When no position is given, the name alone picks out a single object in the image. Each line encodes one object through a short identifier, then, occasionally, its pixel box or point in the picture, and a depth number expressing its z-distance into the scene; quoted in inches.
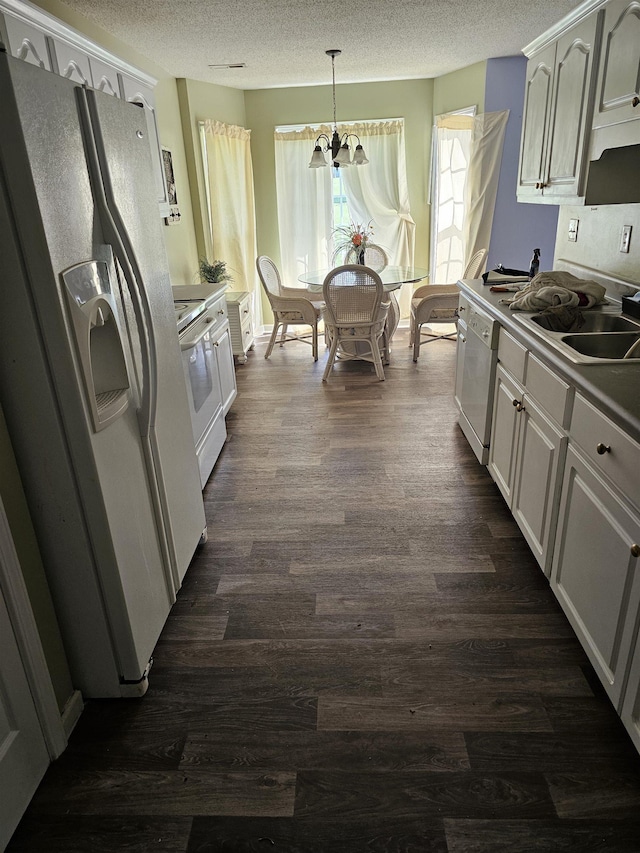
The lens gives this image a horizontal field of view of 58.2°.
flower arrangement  247.4
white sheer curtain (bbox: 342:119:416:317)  236.5
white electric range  114.2
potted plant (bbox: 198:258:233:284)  207.5
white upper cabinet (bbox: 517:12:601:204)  96.6
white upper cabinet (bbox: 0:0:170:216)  91.4
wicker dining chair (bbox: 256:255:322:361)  208.2
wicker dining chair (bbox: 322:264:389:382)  175.9
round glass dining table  196.1
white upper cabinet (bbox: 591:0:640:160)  80.5
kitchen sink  82.9
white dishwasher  112.7
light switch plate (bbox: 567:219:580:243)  128.4
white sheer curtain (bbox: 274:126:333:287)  241.4
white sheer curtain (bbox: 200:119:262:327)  215.6
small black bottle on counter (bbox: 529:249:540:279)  128.3
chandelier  189.3
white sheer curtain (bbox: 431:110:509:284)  204.4
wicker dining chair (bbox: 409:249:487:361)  198.8
